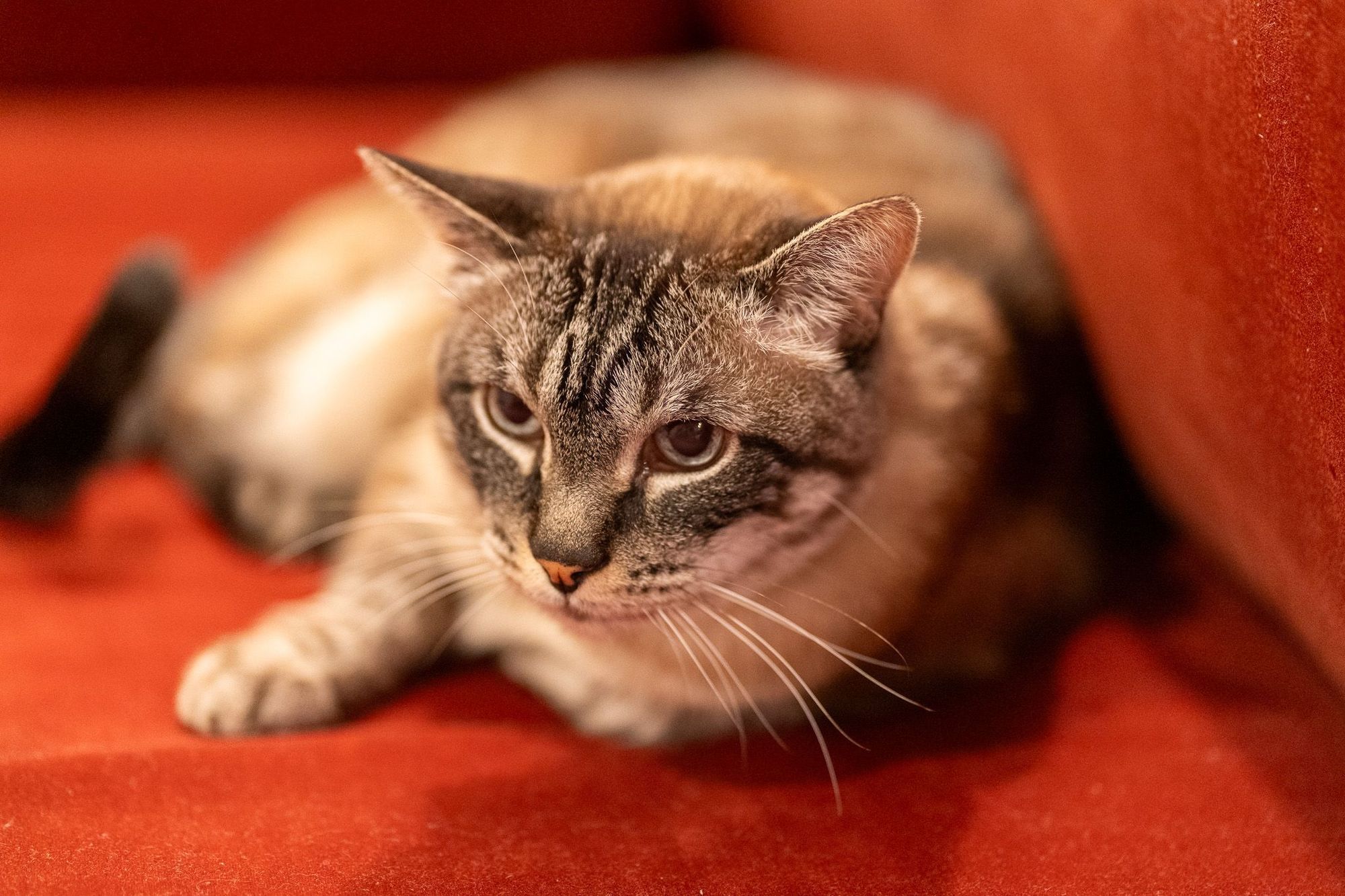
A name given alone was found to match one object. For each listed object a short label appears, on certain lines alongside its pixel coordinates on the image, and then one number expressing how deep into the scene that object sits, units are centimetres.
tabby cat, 51
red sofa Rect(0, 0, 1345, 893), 48
